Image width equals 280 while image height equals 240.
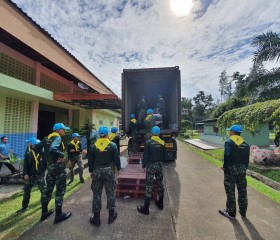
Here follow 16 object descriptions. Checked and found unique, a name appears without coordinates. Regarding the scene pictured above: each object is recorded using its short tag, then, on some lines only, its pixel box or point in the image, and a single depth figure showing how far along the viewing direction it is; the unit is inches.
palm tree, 373.7
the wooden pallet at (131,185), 178.6
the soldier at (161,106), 346.8
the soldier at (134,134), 297.4
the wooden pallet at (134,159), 256.7
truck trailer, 292.4
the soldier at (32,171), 152.9
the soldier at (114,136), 236.6
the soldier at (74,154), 225.9
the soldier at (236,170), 143.0
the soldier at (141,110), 311.1
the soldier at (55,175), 138.2
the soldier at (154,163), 154.0
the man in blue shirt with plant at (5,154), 231.8
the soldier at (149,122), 262.1
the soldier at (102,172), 134.9
